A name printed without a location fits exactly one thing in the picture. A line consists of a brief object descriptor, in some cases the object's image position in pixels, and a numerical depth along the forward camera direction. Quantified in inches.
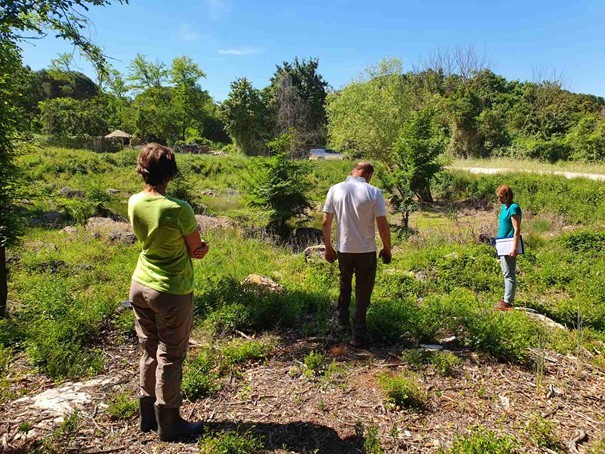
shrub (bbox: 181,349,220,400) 128.7
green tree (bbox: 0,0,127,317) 186.9
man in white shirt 157.1
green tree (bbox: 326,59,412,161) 960.9
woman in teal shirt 217.0
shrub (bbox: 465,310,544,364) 154.5
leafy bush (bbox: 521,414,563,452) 106.0
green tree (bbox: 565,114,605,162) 942.4
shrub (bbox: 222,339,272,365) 152.3
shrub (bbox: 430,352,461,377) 142.6
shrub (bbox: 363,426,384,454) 103.3
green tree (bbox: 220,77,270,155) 1621.6
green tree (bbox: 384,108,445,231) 578.9
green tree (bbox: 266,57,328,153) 1776.6
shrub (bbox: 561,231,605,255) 339.0
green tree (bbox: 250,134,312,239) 443.8
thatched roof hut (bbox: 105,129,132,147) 1524.4
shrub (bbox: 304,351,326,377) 143.1
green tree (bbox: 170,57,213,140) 1743.4
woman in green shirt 99.5
